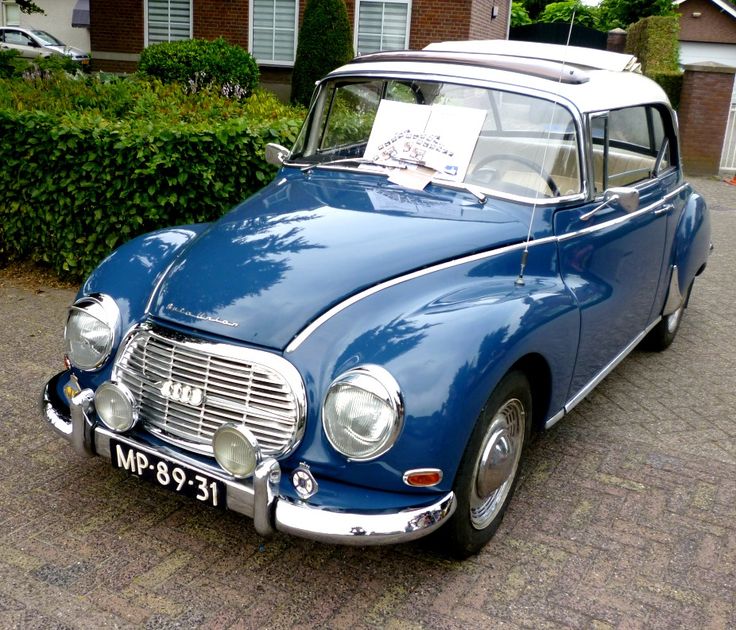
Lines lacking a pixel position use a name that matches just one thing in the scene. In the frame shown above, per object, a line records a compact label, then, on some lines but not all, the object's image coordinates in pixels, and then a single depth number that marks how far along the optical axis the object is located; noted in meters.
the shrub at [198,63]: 14.04
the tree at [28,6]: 9.51
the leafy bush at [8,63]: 8.58
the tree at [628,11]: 32.12
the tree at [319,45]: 13.06
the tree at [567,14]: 35.19
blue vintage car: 2.72
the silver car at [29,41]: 24.67
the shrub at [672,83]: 14.82
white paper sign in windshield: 3.84
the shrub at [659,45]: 17.28
